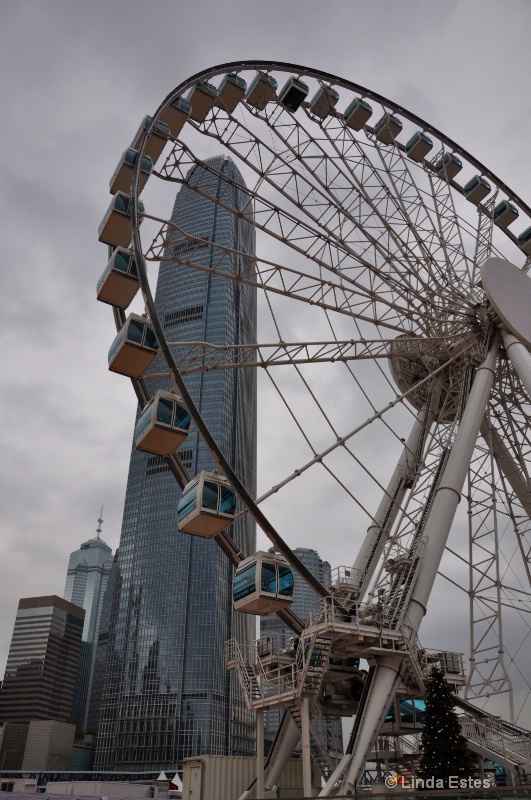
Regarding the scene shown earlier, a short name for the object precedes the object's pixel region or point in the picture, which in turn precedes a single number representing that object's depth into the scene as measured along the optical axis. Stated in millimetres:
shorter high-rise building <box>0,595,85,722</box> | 178875
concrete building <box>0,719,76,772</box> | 129250
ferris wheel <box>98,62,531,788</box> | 20609
